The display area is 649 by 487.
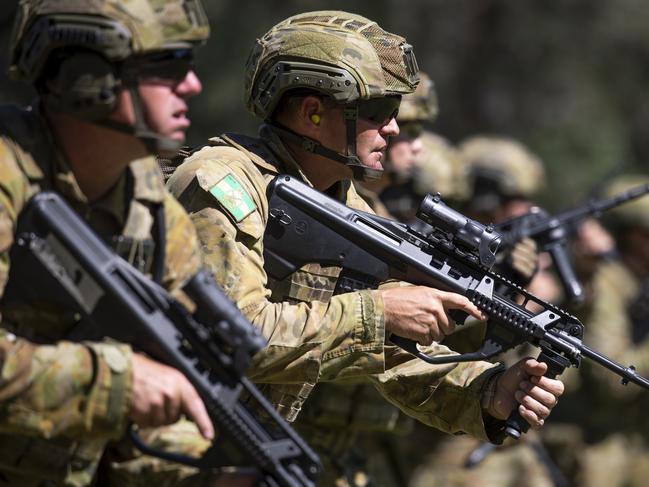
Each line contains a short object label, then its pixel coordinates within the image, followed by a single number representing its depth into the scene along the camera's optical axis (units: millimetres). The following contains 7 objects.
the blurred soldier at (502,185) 21125
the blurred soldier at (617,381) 22156
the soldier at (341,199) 10766
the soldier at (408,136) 17766
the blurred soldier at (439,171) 19797
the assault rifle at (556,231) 17984
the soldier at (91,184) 8437
